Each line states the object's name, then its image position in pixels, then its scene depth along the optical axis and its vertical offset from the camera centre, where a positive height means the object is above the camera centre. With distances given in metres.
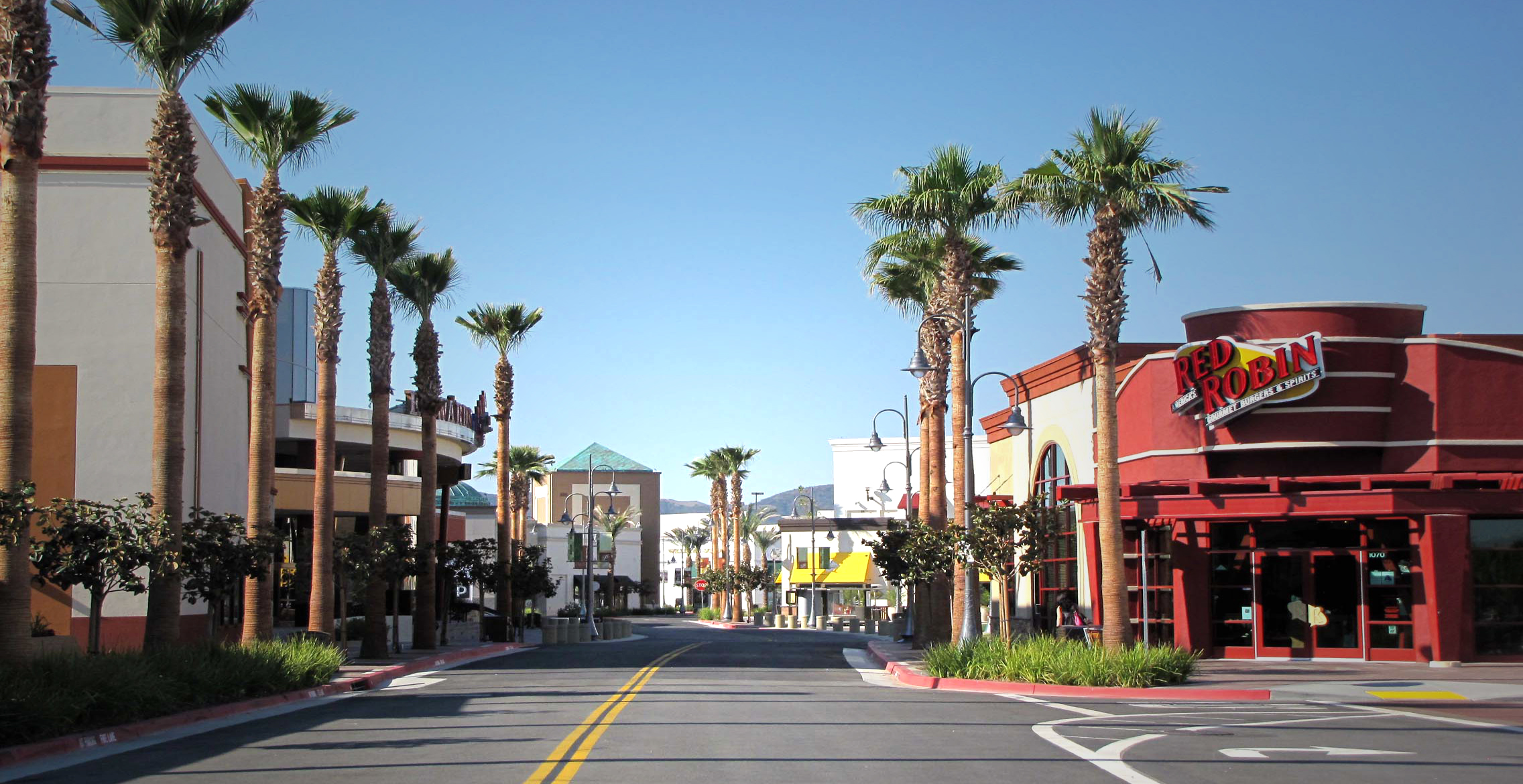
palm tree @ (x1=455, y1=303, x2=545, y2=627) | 47.16 +6.51
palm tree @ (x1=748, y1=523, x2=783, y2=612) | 124.50 -1.51
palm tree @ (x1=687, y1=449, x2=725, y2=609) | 97.44 +2.65
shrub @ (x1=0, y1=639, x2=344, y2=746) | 14.39 -2.00
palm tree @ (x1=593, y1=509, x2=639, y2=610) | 111.25 +0.29
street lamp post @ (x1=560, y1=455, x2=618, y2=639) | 52.09 -2.05
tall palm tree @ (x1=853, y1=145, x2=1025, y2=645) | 31.59 +7.43
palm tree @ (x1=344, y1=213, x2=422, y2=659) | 33.91 +4.68
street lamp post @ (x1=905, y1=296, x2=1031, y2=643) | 27.22 +1.80
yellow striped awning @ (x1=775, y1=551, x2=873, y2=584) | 83.44 -3.04
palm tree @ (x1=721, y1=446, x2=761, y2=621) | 91.09 +3.40
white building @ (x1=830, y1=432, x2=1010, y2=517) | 98.44 +3.58
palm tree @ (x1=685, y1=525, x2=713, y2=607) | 141.88 -1.57
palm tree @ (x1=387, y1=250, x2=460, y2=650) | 37.81 +4.46
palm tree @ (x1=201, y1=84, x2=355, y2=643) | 26.33 +5.73
